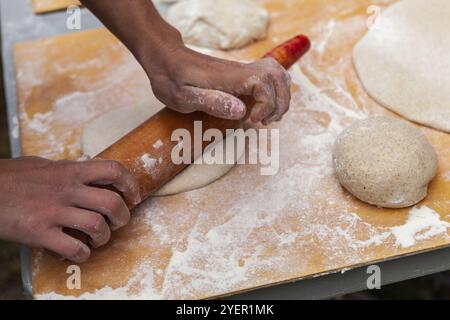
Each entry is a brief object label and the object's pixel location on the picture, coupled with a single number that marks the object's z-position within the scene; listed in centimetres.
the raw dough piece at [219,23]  203
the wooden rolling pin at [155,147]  147
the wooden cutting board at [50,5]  236
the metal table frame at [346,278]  139
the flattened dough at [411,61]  172
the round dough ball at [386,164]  144
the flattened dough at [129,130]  158
